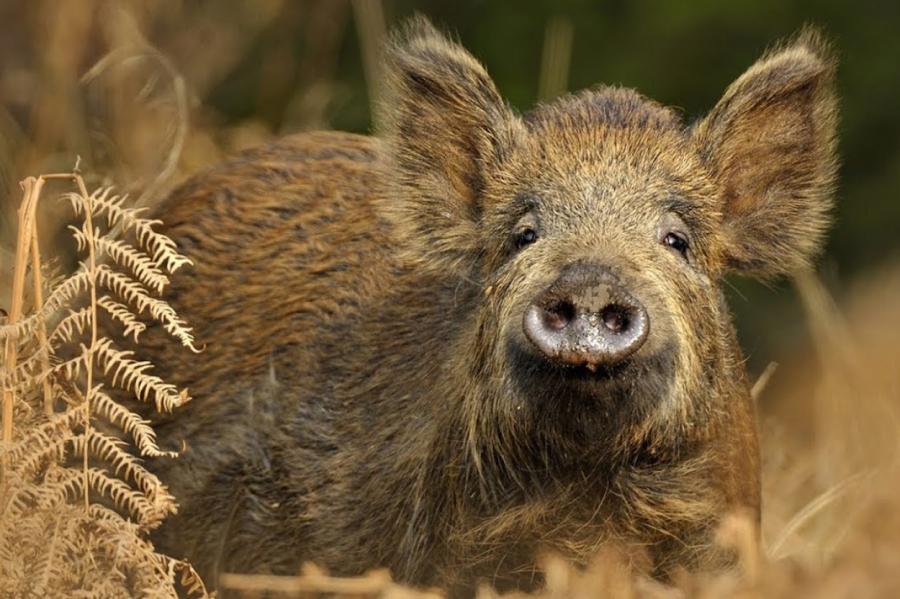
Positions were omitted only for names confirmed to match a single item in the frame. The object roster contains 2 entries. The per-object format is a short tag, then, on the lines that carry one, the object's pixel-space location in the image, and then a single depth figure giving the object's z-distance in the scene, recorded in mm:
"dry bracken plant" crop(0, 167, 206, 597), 10016
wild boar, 10641
